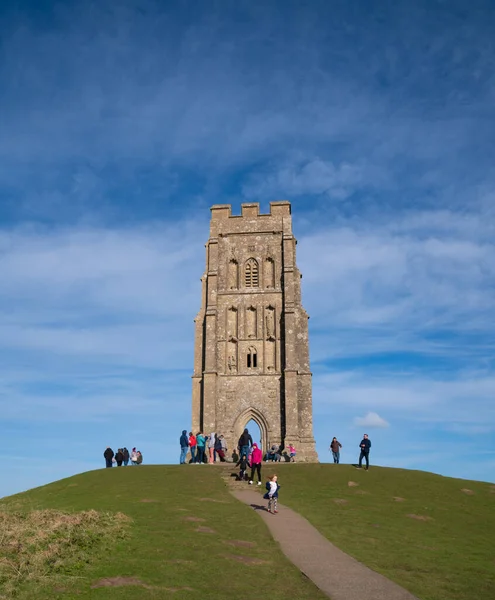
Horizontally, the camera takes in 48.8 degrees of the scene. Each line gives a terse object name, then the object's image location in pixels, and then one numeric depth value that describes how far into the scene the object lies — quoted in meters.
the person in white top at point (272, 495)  19.17
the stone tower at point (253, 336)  42.75
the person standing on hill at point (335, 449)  33.59
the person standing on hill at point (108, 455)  33.52
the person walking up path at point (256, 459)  24.52
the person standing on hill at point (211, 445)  32.49
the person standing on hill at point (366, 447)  29.28
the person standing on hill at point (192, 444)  34.40
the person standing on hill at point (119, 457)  34.25
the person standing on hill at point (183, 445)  34.16
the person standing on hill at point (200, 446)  32.59
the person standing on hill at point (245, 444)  27.42
